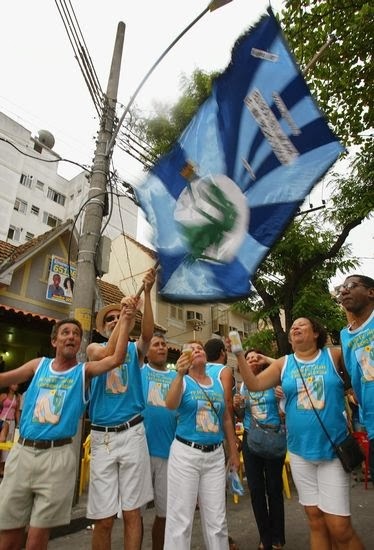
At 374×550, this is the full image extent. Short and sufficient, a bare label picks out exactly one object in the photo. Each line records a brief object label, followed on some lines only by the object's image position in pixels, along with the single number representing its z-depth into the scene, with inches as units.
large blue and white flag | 126.5
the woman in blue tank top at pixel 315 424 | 104.0
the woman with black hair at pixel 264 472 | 144.2
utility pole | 202.5
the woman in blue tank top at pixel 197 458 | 112.4
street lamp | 187.0
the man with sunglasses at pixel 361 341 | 100.0
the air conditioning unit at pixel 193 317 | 861.1
